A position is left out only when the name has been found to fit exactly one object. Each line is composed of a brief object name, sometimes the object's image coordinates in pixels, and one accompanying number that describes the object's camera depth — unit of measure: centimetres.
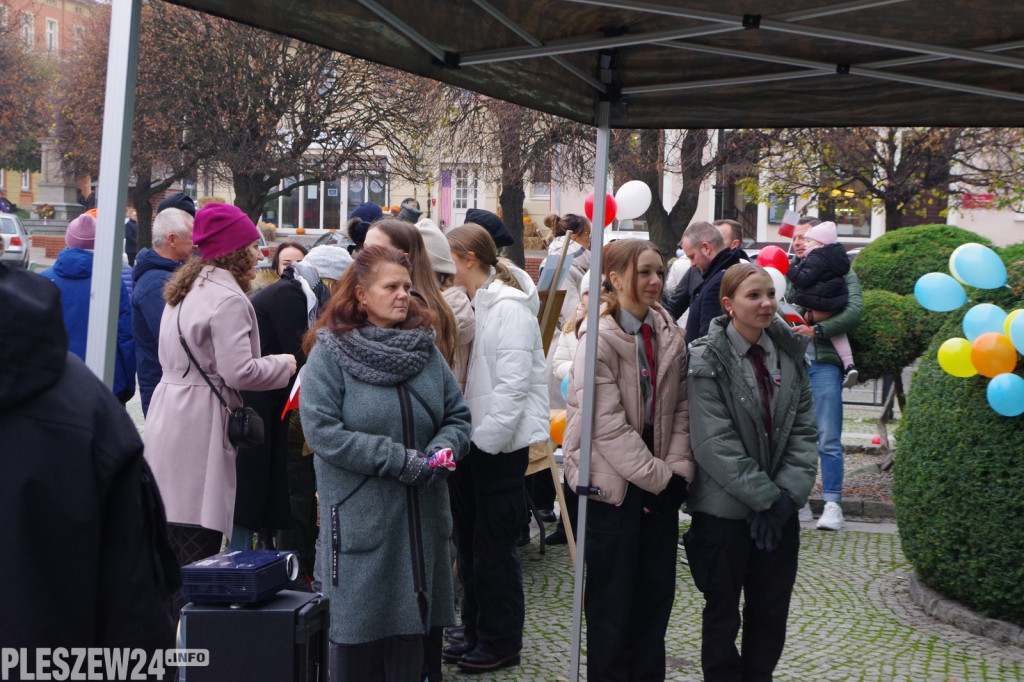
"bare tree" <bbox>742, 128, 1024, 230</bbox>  1966
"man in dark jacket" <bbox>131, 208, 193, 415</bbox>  612
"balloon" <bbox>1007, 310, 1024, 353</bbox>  506
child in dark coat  786
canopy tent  379
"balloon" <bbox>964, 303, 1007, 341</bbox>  540
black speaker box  325
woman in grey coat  374
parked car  2827
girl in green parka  416
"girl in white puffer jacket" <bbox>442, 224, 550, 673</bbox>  480
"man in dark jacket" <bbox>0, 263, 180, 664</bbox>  204
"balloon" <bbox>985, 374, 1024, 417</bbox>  506
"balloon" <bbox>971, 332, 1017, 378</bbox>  518
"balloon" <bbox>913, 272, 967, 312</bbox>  592
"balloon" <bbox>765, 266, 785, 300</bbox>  708
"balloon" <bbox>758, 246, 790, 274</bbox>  812
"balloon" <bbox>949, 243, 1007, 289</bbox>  560
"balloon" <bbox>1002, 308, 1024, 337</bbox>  517
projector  325
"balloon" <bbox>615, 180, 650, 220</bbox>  664
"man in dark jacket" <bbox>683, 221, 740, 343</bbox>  647
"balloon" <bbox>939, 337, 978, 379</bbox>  541
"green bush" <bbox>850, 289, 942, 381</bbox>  863
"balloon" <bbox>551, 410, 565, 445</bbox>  638
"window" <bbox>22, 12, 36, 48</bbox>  4086
